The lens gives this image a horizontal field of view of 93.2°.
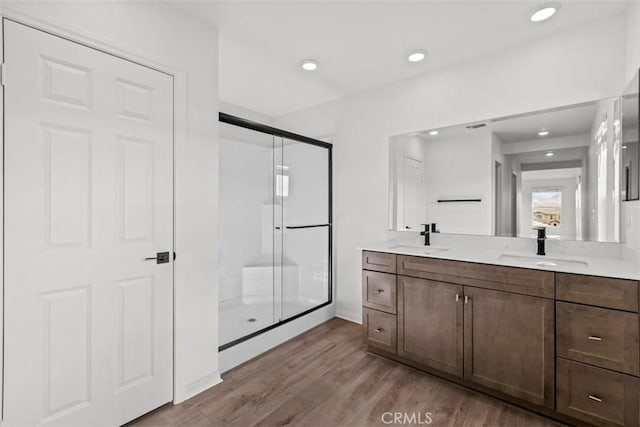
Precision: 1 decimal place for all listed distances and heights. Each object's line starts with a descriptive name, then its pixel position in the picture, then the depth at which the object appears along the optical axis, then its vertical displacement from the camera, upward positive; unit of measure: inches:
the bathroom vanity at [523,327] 62.5 -28.2
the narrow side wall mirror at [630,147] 67.4 +15.9
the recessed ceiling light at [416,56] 97.2 +52.2
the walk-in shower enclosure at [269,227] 103.8 -5.2
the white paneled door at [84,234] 55.2 -4.1
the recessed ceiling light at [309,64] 104.7 +53.0
